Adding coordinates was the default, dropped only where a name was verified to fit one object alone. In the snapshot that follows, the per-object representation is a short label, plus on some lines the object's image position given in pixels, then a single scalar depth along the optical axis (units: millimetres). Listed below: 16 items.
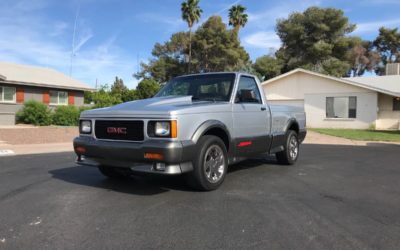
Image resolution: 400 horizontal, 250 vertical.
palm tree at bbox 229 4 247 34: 44719
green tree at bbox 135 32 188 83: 44062
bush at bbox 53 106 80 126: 22750
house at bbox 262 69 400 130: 22672
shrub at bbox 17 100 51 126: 22062
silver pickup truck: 4863
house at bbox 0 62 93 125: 22594
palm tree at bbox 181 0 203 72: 40906
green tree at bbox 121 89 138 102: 28412
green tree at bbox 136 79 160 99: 27517
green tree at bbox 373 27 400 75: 51656
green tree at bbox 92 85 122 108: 25297
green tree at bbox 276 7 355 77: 37219
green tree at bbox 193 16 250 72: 39938
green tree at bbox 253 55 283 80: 37812
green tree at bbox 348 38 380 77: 50962
